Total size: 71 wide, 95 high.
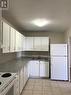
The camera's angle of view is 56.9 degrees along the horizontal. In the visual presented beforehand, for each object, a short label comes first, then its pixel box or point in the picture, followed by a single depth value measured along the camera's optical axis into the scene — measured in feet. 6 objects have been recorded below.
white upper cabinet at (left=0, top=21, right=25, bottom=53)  4.70
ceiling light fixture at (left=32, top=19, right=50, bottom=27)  7.26
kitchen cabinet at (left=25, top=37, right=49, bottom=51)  10.79
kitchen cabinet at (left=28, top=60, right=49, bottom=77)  10.06
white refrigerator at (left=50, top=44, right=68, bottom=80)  9.28
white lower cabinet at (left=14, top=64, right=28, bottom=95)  5.56
